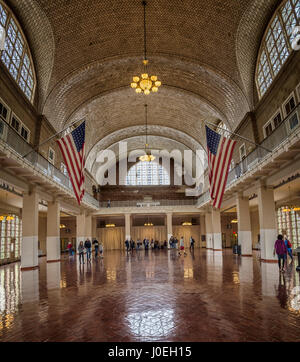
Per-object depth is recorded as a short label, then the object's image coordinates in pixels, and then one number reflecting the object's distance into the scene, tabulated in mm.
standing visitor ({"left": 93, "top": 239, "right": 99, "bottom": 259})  19217
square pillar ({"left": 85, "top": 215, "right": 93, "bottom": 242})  29330
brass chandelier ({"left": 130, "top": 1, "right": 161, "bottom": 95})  12617
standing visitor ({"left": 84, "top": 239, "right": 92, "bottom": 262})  15930
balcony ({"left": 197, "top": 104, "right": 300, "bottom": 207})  9992
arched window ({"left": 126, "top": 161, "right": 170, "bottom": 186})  37500
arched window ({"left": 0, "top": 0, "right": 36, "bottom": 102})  11320
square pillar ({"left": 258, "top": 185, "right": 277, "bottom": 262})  14152
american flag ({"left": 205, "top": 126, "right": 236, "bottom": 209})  10062
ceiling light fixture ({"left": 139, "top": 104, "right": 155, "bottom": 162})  25244
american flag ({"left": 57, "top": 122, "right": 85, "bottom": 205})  10180
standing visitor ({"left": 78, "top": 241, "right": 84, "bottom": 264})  15398
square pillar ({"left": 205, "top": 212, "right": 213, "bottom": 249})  27969
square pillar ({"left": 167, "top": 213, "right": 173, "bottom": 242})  29797
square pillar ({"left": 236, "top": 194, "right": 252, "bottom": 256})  17688
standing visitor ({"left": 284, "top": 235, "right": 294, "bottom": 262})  12252
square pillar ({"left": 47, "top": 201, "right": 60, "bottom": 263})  17828
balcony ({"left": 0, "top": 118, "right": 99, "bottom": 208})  10337
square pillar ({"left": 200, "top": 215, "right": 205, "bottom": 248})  33438
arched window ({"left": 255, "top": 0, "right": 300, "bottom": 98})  10541
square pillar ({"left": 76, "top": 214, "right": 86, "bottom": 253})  26359
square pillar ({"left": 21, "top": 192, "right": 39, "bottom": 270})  13943
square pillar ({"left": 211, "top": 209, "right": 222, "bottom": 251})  24875
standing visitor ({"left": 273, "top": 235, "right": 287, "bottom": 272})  9539
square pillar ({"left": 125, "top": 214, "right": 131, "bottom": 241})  28984
